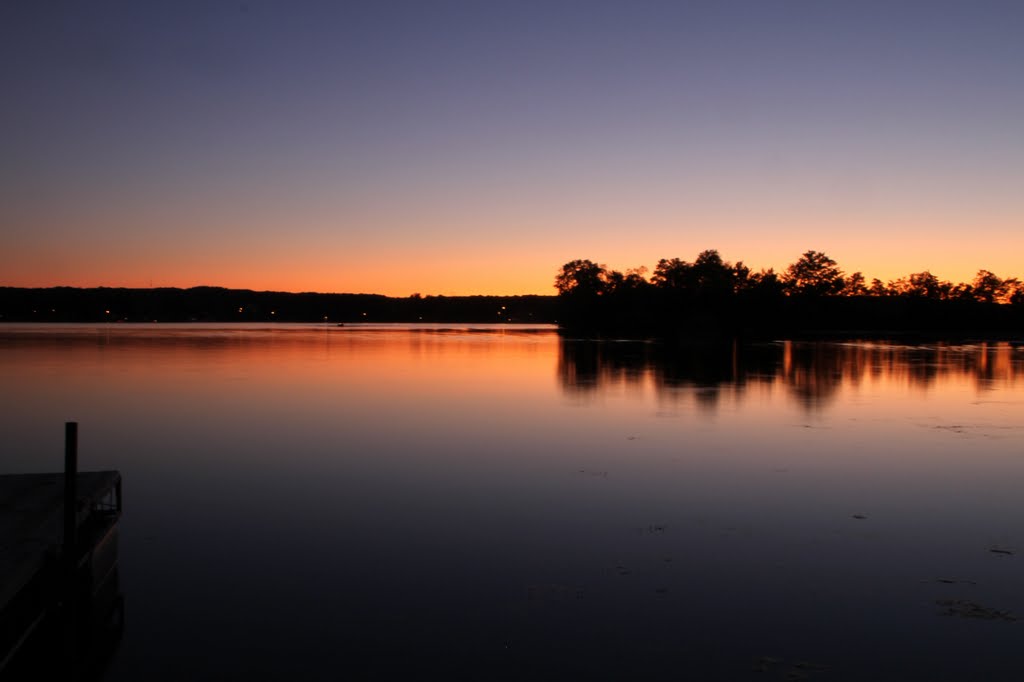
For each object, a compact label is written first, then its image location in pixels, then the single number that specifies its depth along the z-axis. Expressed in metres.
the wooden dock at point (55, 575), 6.63
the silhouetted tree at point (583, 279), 166.12
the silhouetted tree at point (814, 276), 162.12
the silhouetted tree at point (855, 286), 176.00
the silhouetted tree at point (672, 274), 145.88
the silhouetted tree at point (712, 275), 135.88
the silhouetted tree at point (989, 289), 183.75
